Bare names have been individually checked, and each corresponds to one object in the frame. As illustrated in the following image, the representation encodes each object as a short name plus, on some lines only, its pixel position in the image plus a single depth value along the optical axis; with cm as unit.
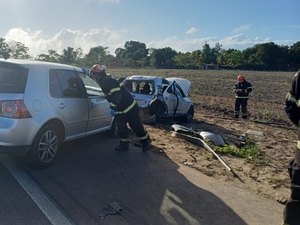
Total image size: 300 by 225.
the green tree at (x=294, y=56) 7735
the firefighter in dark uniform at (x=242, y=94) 934
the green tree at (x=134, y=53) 8904
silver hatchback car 330
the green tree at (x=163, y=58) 8621
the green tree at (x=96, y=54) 7486
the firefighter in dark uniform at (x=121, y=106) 446
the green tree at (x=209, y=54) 8709
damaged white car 719
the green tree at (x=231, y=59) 7871
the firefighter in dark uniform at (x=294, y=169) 243
